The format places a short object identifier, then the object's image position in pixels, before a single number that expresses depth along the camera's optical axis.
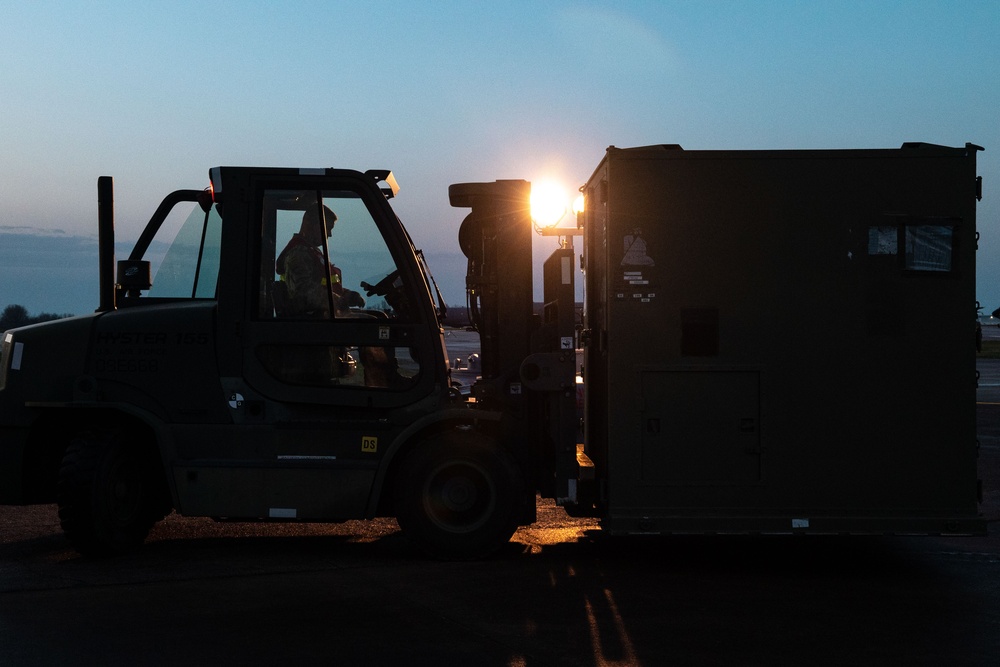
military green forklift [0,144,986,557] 6.86
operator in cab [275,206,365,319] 7.26
